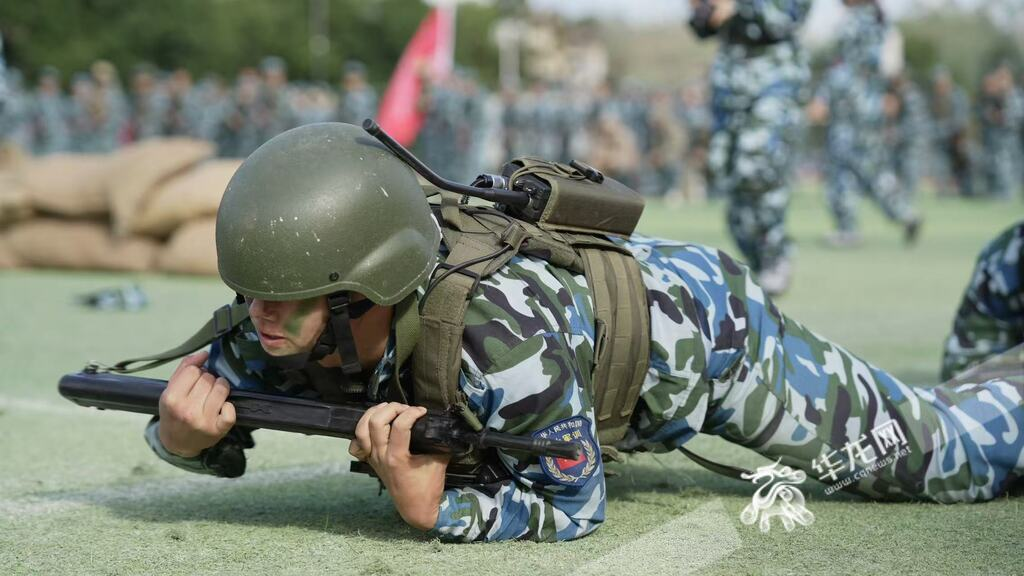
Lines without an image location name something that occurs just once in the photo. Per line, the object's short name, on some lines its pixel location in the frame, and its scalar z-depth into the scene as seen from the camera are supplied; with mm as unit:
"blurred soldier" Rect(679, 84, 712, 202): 23875
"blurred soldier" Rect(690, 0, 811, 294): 6602
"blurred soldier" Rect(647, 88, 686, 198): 24875
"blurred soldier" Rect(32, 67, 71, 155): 23281
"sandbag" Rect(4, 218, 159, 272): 9156
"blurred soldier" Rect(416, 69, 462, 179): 22995
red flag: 22891
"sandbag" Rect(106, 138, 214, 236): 8734
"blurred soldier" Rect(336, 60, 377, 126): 22844
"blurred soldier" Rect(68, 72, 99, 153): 23609
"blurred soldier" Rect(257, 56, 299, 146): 23375
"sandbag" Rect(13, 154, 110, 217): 9141
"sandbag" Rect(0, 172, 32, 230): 9219
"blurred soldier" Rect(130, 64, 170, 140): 24297
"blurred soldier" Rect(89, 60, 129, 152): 23469
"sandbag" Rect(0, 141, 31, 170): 9945
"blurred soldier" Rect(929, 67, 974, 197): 24641
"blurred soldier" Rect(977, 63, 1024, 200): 22203
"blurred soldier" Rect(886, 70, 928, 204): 19531
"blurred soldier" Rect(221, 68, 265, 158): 23703
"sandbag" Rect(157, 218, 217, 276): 8773
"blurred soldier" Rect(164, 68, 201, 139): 24172
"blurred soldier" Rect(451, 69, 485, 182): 23125
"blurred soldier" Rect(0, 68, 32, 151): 21172
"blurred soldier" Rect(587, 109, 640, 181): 24172
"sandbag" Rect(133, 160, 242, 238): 8570
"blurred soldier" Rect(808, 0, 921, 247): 11359
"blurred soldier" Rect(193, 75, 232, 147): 24062
